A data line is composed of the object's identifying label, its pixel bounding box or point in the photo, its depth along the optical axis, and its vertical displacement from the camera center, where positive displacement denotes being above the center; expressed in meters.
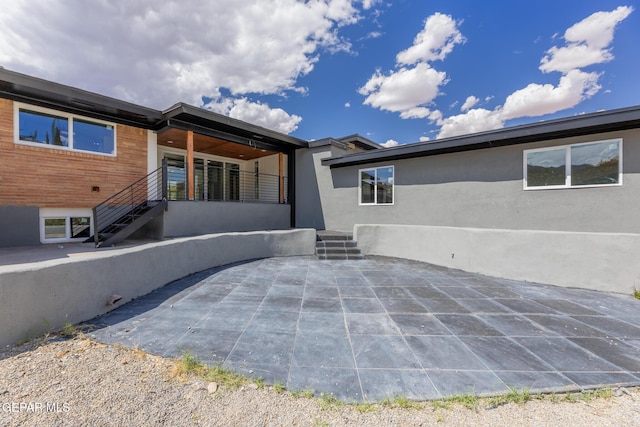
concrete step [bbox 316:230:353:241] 8.31 -0.90
